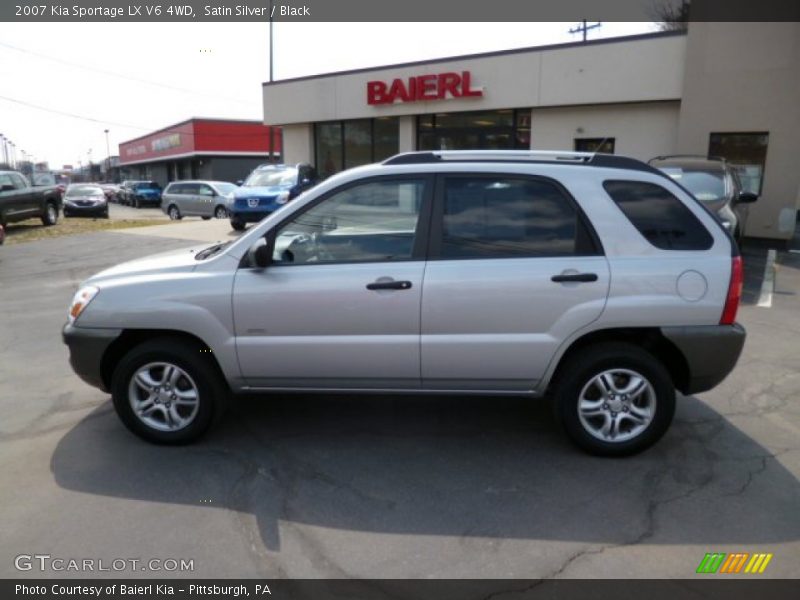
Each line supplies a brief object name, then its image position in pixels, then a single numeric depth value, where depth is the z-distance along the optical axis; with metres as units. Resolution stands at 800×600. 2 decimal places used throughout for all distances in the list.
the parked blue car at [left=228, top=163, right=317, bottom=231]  15.32
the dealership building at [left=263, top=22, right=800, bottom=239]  13.29
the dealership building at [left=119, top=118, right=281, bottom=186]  45.72
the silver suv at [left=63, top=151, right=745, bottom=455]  3.67
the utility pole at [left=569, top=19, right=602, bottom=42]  35.88
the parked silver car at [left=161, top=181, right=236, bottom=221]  23.42
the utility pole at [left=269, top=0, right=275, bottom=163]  25.92
